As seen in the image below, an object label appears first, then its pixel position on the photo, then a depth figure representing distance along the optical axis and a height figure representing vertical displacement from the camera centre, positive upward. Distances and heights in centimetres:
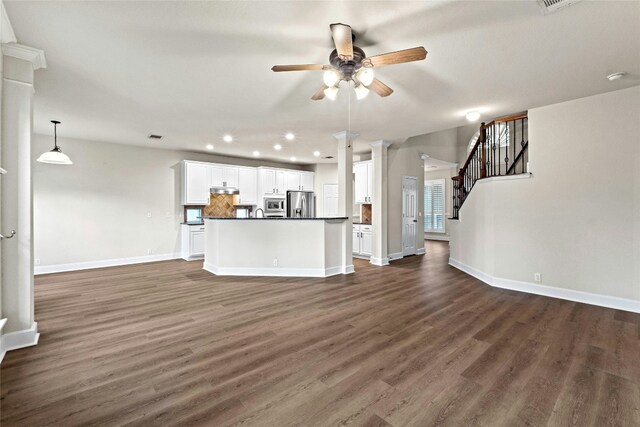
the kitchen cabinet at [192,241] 691 -66
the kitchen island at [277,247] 521 -61
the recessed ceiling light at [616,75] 303 +149
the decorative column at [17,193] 252 +20
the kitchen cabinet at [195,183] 688 +78
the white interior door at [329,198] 911 +53
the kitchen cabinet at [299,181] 860 +105
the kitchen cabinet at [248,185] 777 +81
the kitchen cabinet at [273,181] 805 +97
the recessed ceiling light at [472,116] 424 +150
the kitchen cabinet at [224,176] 729 +102
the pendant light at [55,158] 448 +92
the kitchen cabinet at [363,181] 711 +84
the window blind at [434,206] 1073 +31
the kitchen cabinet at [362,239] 683 -63
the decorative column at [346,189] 545 +51
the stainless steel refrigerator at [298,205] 762 +27
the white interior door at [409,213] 736 +3
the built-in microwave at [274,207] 814 +21
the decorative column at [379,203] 620 +24
